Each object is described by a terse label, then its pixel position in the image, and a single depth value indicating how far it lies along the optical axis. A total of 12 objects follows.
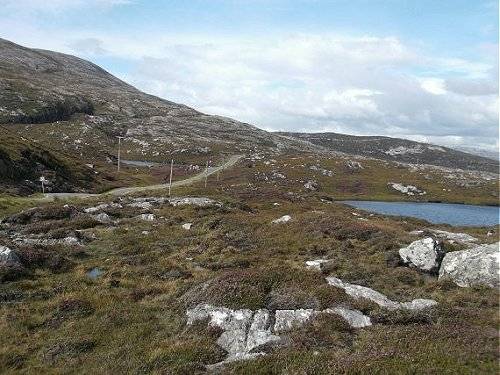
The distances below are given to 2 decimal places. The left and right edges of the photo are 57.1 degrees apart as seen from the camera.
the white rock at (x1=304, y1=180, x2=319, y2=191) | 153.51
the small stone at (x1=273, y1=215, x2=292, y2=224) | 41.42
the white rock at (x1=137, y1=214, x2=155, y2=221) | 44.33
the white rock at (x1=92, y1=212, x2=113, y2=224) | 41.89
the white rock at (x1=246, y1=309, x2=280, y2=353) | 15.65
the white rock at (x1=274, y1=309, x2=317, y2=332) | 16.80
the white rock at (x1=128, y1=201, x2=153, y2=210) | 53.09
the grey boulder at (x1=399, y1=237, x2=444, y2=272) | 25.61
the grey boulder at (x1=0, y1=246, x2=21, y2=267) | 23.68
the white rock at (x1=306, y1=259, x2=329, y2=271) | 26.06
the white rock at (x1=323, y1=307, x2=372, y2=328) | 17.15
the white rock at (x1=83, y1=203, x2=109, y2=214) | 46.03
